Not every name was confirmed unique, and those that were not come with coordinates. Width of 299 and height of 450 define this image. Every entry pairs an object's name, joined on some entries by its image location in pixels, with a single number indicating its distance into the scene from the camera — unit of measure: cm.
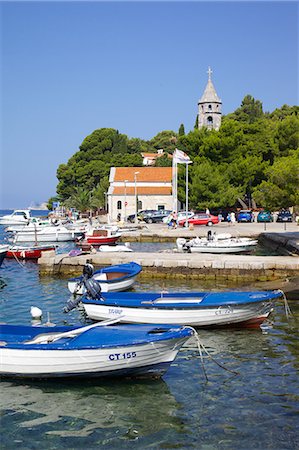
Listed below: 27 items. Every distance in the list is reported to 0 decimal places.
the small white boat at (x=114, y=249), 2800
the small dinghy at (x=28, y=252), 3002
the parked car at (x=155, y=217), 5578
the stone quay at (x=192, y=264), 2203
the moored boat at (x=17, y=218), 6306
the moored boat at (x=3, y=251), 2484
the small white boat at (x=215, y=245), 2920
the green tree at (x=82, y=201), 7119
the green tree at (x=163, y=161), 8700
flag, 4531
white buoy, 1384
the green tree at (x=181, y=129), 9119
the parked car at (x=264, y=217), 5122
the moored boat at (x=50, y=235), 4025
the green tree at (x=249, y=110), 8672
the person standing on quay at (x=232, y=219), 4988
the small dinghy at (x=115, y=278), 1811
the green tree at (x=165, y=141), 11042
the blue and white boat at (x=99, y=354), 957
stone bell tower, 7100
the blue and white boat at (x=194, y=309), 1355
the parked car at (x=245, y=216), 5225
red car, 4750
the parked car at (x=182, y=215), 4900
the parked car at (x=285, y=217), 5062
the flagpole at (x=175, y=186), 5251
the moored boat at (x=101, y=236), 3600
